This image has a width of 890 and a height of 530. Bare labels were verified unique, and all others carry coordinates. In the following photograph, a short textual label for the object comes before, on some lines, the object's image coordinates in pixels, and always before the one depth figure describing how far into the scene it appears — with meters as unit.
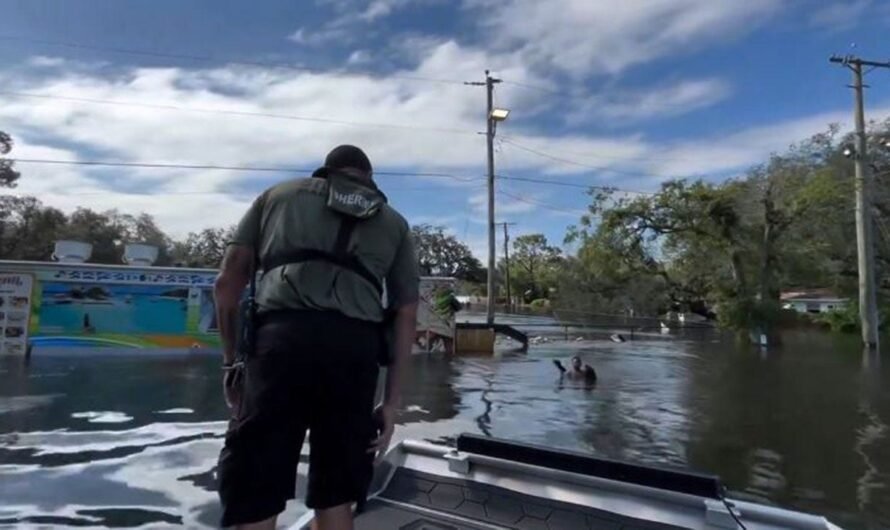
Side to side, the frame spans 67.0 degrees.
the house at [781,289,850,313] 44.13
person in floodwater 11.58
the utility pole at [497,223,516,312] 69.21
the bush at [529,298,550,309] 51.85
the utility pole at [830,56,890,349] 21.38
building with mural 12.93
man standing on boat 1.93
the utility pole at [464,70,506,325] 22.59
